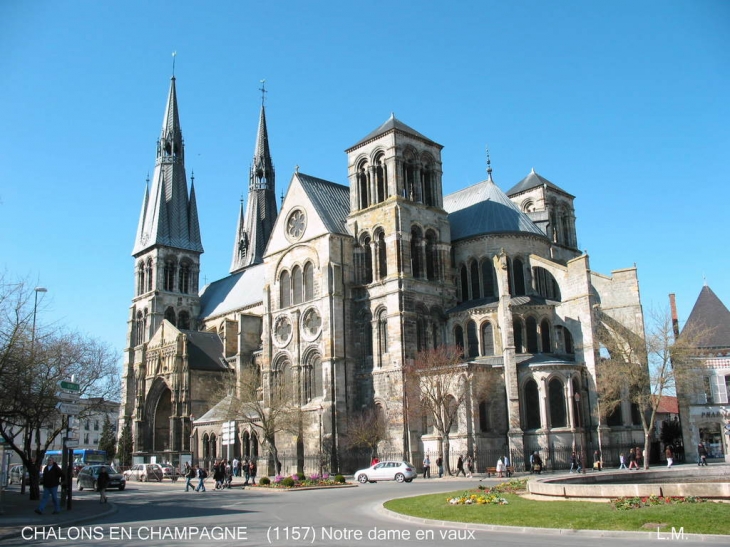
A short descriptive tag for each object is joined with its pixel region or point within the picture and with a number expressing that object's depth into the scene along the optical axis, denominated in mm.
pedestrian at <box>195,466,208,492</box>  34078
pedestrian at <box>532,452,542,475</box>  38844
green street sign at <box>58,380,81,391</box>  22505
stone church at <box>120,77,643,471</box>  43781
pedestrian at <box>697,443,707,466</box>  40478
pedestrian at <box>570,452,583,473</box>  39062
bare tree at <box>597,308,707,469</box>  41500
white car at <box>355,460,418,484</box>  37375
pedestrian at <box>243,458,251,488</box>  38950
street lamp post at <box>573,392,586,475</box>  41375
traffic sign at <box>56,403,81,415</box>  23022
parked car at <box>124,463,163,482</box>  50406
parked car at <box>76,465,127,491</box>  38344
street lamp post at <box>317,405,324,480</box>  46684
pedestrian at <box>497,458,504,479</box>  37625
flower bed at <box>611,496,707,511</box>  16828
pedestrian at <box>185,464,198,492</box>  35244
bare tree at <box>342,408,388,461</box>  45688
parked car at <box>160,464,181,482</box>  49719
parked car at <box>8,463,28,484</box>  54925
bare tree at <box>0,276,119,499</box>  24641
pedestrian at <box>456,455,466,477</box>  40219
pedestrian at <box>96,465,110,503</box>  26672
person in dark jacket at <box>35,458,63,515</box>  21844
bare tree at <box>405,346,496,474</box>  41344
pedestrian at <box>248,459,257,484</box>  41869
